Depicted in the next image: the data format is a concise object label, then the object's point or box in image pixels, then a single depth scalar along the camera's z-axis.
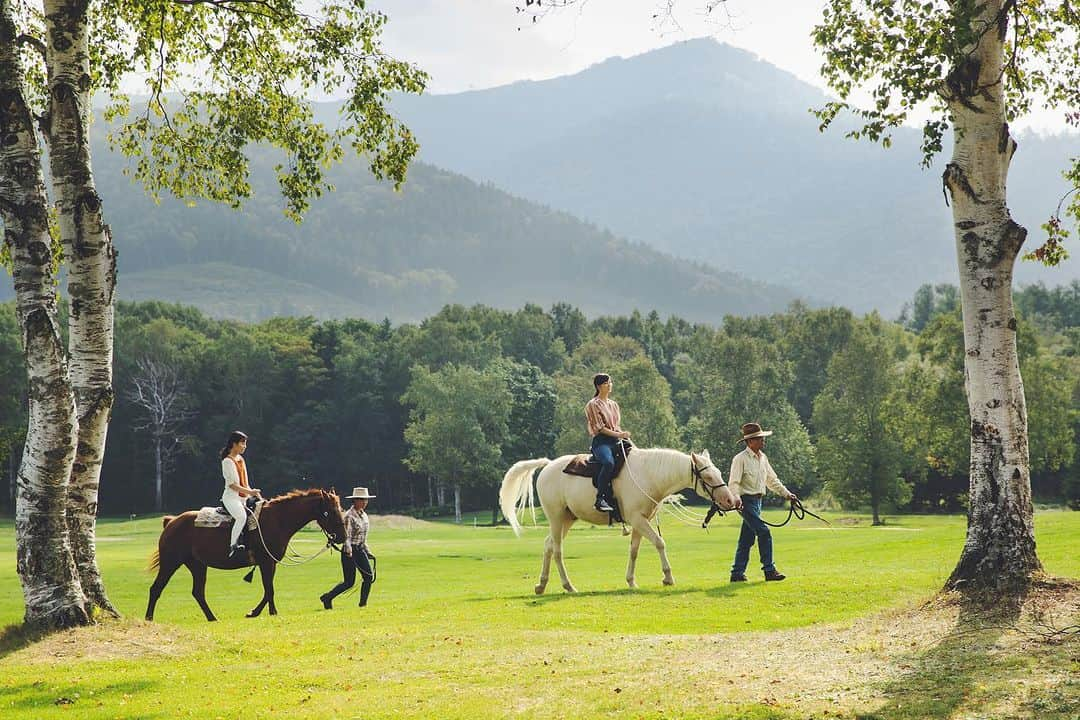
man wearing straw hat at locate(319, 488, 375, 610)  20.39
